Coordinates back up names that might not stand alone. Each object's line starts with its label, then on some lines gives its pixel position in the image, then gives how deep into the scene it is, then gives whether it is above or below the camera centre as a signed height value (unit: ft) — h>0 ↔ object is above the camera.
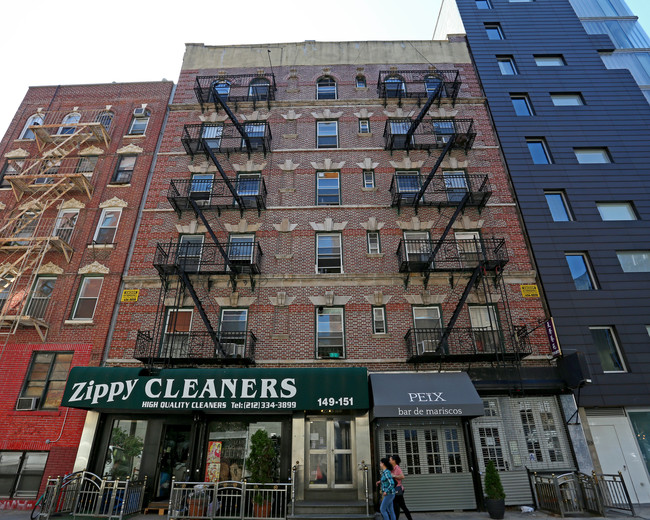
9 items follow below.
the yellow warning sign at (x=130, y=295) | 50.08 +19.58
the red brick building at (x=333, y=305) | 40.40 +17.55
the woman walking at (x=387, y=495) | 31.45 -2.80
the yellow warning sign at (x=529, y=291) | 49.26 +19.10
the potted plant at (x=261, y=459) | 38.04 -0.01
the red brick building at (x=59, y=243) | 43.70 +26.94
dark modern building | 44.11 +35.32
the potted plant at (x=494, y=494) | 35.19 -3.21
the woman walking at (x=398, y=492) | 32.53 -2.64
